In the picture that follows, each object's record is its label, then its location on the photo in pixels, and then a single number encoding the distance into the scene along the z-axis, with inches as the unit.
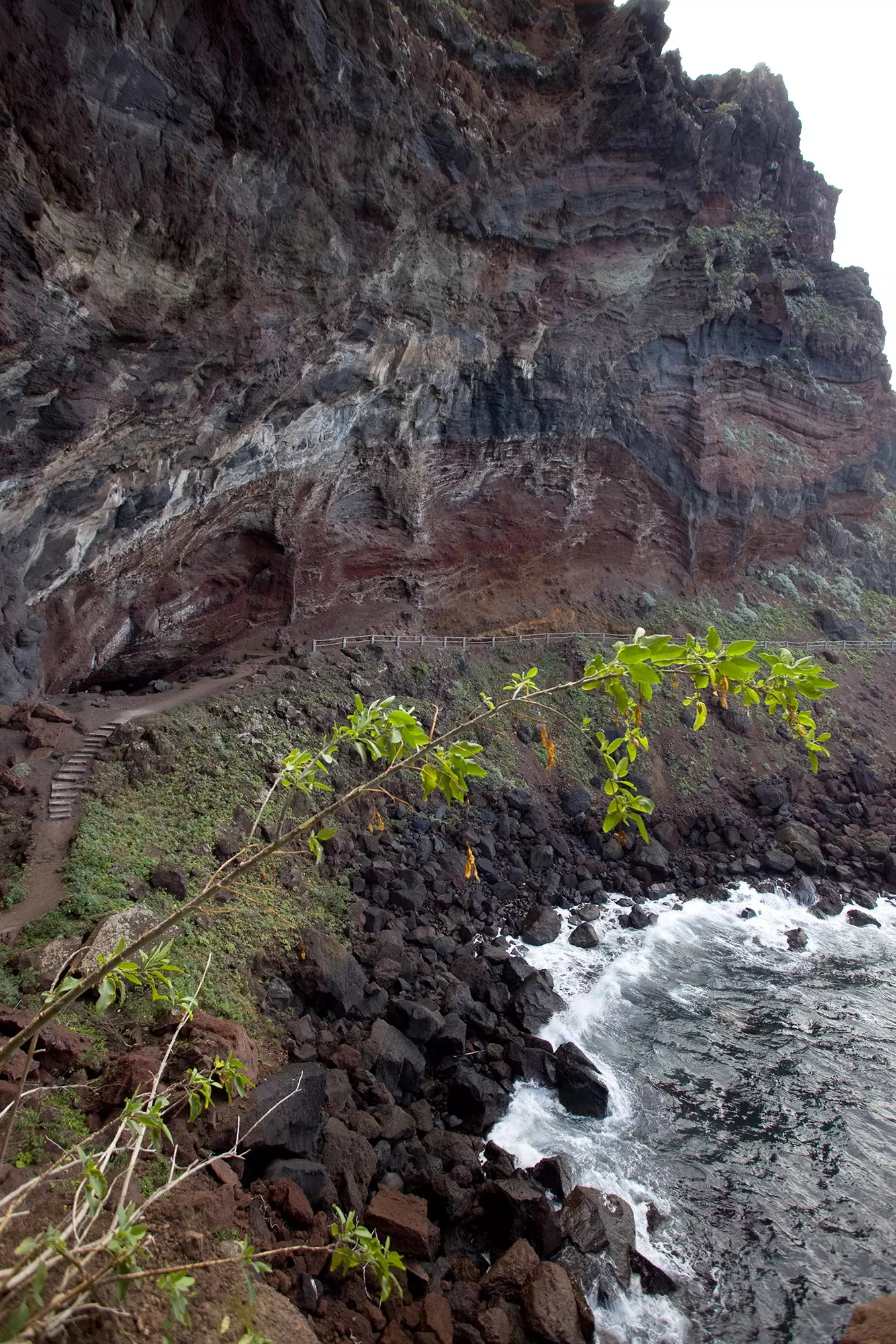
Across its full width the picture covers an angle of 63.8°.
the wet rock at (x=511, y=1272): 324.2
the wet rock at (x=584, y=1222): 355.3
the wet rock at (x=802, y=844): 799.7
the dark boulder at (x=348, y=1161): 341.4
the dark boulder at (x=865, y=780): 938.1
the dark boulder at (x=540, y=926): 620.4
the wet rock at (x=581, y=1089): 456.1
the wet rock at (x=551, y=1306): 307.0
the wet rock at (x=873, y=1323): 240.2
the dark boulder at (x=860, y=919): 729.0
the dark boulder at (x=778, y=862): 786.2
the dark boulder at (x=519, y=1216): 351.6
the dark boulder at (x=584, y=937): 632.4
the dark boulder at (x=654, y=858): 753.0
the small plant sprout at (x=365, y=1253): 151.2
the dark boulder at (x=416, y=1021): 461.7
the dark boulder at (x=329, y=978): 457.7
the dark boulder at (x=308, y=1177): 325.4
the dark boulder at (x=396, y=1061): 426.9
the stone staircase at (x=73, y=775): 534.0
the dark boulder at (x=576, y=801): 791.1
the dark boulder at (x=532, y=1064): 473.7
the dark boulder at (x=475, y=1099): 427.8
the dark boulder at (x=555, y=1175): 387.9
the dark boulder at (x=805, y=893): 754.8
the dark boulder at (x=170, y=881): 468.1
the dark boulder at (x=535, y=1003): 511.8
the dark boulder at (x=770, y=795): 873.5
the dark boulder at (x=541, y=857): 709.9
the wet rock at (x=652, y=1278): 352.8
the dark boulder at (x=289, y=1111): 332.2
